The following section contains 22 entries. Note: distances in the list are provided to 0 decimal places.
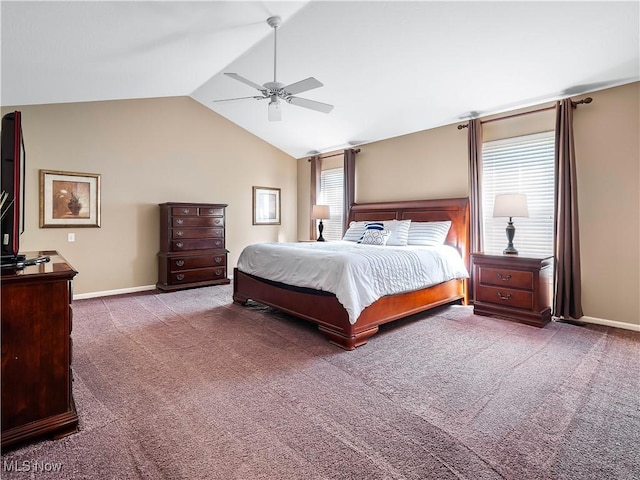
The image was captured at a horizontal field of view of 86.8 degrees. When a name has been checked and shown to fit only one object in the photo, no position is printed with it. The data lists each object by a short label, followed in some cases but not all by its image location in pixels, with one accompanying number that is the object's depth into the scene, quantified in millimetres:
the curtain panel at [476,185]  4516
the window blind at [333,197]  6715
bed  3082
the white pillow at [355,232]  5258
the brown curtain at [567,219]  3727
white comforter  3029
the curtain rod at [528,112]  3662
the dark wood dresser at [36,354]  1623
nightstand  3621
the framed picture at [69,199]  4511
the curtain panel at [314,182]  6996
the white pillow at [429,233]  4578
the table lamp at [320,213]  6176
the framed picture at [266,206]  6898
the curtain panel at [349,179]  6223
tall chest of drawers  5340
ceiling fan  3115
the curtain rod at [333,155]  6182
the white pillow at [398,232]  4656
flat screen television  1893
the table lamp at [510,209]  3801
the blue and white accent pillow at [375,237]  4668
